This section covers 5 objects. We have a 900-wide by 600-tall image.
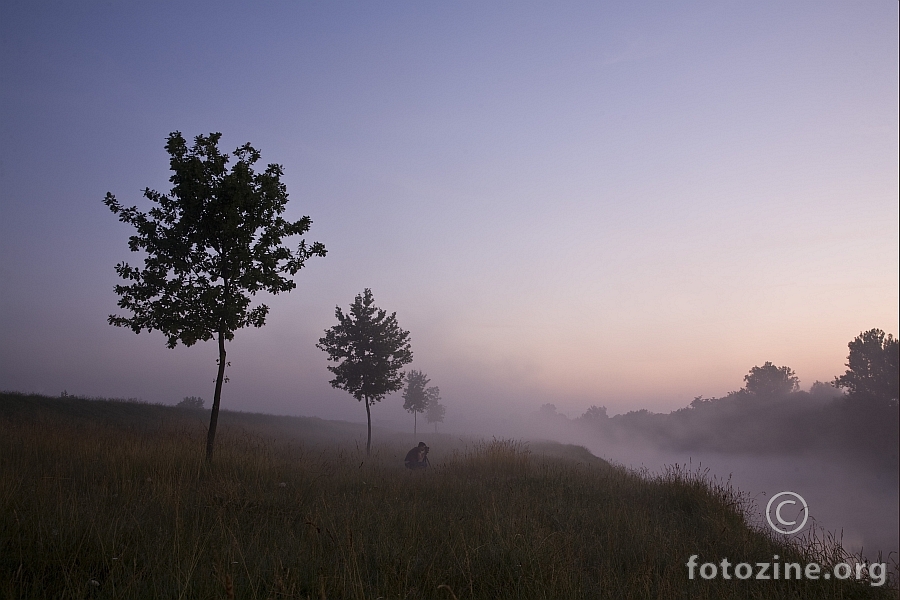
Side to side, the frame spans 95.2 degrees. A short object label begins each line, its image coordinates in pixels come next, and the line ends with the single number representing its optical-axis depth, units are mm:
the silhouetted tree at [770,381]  83438
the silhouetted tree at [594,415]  162125
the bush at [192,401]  59353
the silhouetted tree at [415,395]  57969
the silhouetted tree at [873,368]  45156
